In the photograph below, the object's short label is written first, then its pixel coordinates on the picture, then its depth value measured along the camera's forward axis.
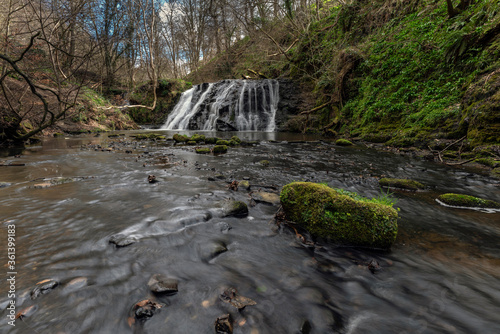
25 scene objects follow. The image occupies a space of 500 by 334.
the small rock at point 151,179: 4.66
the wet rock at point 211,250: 2.32
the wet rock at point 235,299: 1.70
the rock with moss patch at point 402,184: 4.46
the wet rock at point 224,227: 2.83
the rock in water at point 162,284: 1.77
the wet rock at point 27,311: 1.49
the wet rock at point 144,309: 1.55
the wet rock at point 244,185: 4.36
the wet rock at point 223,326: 1.46
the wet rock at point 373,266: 2.11
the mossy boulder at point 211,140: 10.37
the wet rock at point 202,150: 8.12
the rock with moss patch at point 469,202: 3.53
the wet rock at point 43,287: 1.66
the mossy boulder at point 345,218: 2.39
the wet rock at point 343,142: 9.75
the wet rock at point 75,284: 1.75
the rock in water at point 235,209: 3.23
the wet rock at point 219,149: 8.12
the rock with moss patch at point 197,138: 10.57
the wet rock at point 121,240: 2.41
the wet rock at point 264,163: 6.32
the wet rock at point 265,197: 3.70
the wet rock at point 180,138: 10.76
